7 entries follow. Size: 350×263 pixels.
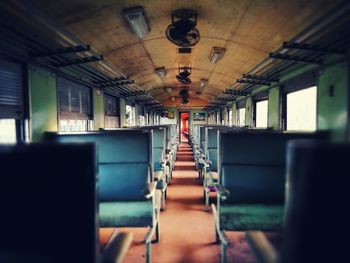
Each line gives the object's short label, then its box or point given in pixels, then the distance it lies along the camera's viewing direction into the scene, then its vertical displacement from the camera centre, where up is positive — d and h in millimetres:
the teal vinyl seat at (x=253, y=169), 2898 -499
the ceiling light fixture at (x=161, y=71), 7637 +1551
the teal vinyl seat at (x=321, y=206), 981 -308
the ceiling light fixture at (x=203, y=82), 9911 +1621
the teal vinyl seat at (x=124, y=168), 2924 -494
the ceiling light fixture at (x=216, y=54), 5586 +1541
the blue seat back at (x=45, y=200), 1219 -351
